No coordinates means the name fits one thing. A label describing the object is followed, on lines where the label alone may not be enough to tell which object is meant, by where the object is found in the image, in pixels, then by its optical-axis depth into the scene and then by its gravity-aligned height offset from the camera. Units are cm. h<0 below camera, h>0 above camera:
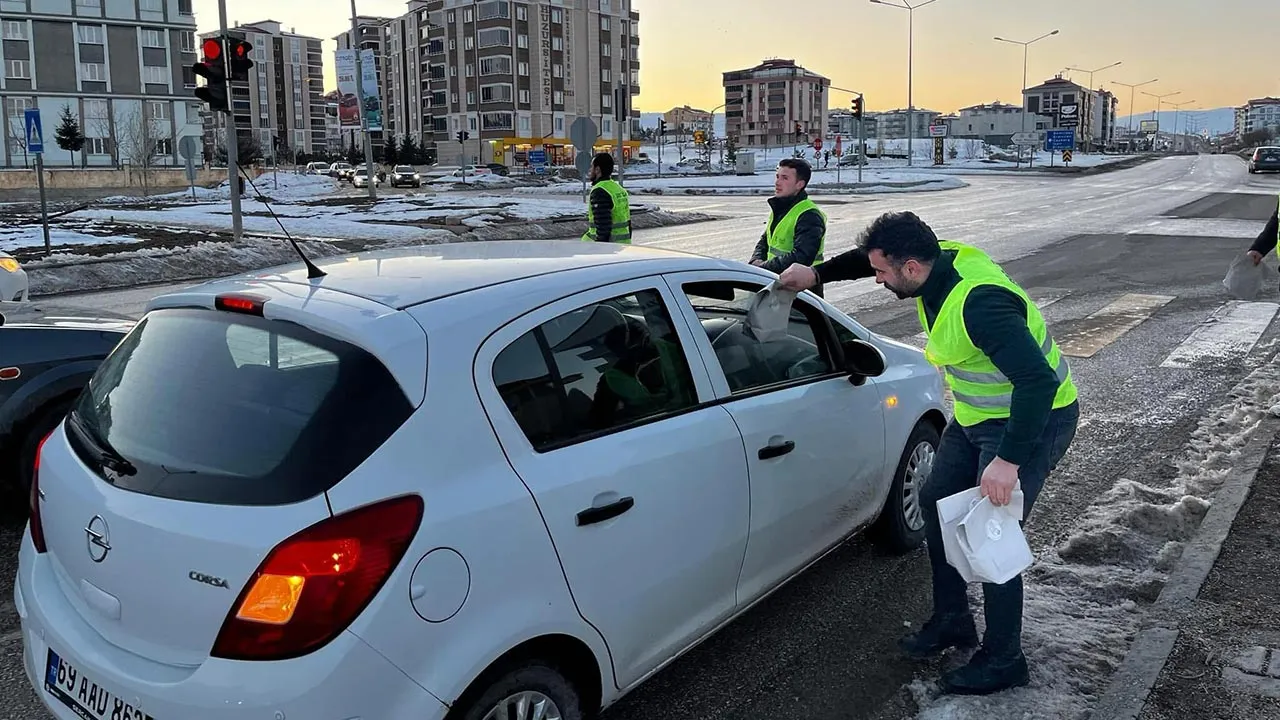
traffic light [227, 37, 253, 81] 1622 +225
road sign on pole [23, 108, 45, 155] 1939 +140
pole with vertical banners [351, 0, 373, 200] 3662 +385
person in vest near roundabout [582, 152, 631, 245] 996 -13
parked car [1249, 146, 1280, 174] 5738 +130
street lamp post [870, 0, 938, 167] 6494 +801
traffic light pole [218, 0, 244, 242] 1819 +72
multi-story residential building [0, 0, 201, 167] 6319 +822
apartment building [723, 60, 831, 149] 17638 +1541
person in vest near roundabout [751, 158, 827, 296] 701 -22
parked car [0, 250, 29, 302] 630 -46
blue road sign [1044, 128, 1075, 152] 7562 +345
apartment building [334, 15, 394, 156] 14288 +2184
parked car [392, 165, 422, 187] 6122 +115
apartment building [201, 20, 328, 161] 15325 +1616
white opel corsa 235 -75
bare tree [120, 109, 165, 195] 5738 +371
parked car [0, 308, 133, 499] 514 -86
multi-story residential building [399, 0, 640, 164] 10994 +1364
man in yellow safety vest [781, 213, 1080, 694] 316 -66
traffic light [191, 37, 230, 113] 1577 +195
